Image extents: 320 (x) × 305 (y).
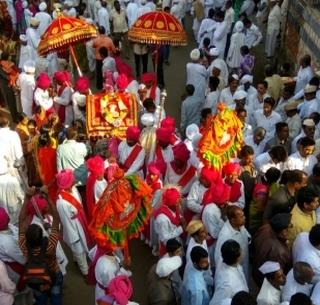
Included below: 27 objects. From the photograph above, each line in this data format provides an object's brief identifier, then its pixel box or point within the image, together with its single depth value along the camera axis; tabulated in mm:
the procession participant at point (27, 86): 8812
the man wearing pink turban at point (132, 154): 6691
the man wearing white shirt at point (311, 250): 4590
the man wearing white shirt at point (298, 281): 4270
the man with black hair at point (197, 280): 4684
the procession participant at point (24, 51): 10469
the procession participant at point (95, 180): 6152
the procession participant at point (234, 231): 5031
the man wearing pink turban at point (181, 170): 6180
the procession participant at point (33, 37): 10540
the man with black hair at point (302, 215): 5043
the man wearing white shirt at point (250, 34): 11184
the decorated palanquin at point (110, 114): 7586
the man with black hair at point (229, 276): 4598
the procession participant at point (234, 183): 5617
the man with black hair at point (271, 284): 4348
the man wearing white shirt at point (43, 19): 11621
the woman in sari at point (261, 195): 5698
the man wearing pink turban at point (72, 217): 5926
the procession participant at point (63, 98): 8297
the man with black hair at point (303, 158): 6059
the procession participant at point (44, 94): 8227
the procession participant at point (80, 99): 8016
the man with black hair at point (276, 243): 4840
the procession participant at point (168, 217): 5523
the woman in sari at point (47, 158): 6902
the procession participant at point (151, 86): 8289
